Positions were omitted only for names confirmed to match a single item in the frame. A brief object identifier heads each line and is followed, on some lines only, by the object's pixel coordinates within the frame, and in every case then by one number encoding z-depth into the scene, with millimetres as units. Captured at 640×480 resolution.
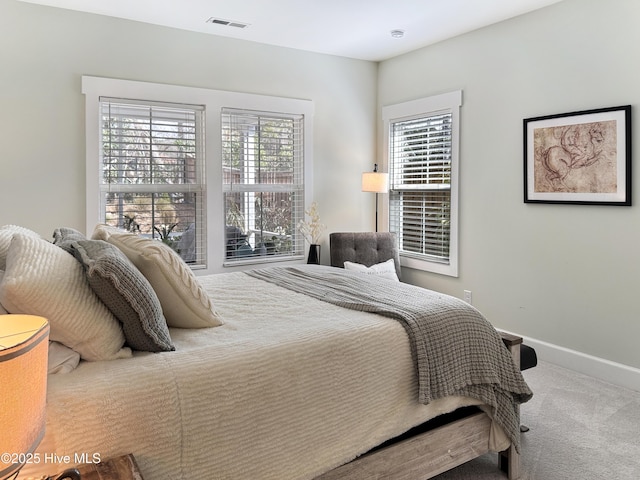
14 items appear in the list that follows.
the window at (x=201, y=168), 3818
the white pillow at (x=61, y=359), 1408
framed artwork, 3150
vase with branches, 4562
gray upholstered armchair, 4508
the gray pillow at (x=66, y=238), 1861
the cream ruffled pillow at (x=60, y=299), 1327
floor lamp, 4695
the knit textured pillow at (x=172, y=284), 1839
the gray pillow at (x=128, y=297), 1523
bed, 1339
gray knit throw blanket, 1913
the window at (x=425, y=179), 4363
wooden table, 1183
